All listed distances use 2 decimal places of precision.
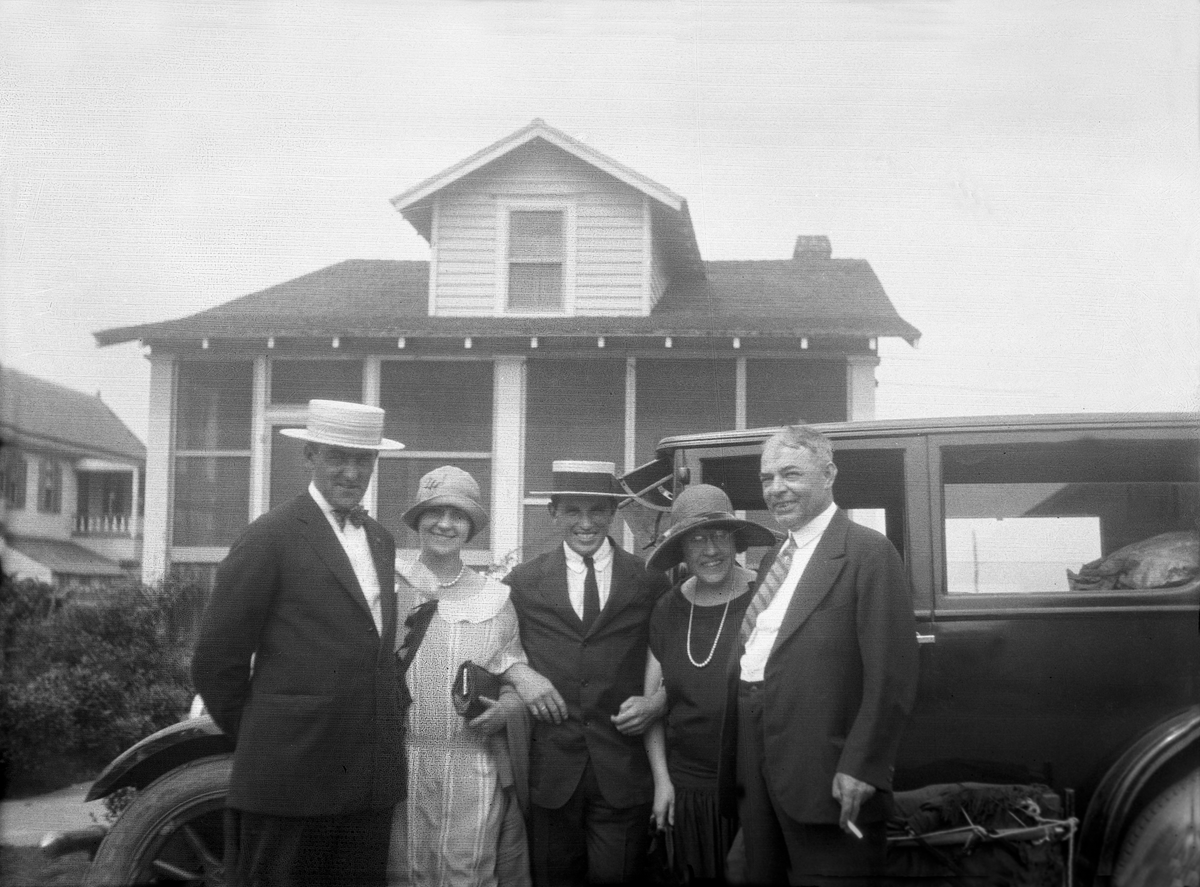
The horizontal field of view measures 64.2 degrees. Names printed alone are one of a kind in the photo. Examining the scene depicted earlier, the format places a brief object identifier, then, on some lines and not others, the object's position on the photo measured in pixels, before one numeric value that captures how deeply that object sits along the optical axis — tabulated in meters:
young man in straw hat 2.82
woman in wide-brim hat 2.79
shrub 3.54
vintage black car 2.62
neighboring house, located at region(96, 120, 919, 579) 5.18
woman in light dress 2.85
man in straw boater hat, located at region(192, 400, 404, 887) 2.61
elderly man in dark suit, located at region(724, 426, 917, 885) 2.36
